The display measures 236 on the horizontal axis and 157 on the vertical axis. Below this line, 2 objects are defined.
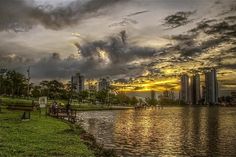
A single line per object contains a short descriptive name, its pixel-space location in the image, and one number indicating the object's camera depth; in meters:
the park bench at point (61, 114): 42.91
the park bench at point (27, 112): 28.80
